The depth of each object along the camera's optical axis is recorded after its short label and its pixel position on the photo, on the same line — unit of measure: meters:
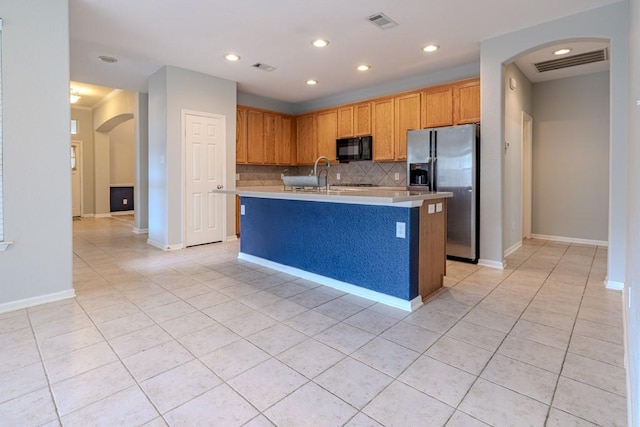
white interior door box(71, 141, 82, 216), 8.94
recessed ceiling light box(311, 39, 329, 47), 4.03
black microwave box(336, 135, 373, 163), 5.88
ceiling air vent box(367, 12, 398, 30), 3.40
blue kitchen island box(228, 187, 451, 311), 2.76
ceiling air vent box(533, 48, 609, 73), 4.48
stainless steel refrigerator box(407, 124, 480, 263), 4.16
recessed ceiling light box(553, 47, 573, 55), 4.33
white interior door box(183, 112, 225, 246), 5.27
